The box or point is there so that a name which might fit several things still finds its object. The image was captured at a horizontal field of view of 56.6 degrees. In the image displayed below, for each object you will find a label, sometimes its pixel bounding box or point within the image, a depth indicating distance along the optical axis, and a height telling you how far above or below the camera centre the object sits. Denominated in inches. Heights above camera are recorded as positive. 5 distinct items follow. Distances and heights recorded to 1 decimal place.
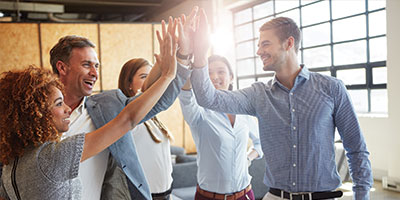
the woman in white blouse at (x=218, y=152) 87.6 -15.5
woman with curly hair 46.8 -6.3
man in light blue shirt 71.7 -7.1
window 234.4 +29.2
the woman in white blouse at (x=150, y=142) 91.4 -13.0
